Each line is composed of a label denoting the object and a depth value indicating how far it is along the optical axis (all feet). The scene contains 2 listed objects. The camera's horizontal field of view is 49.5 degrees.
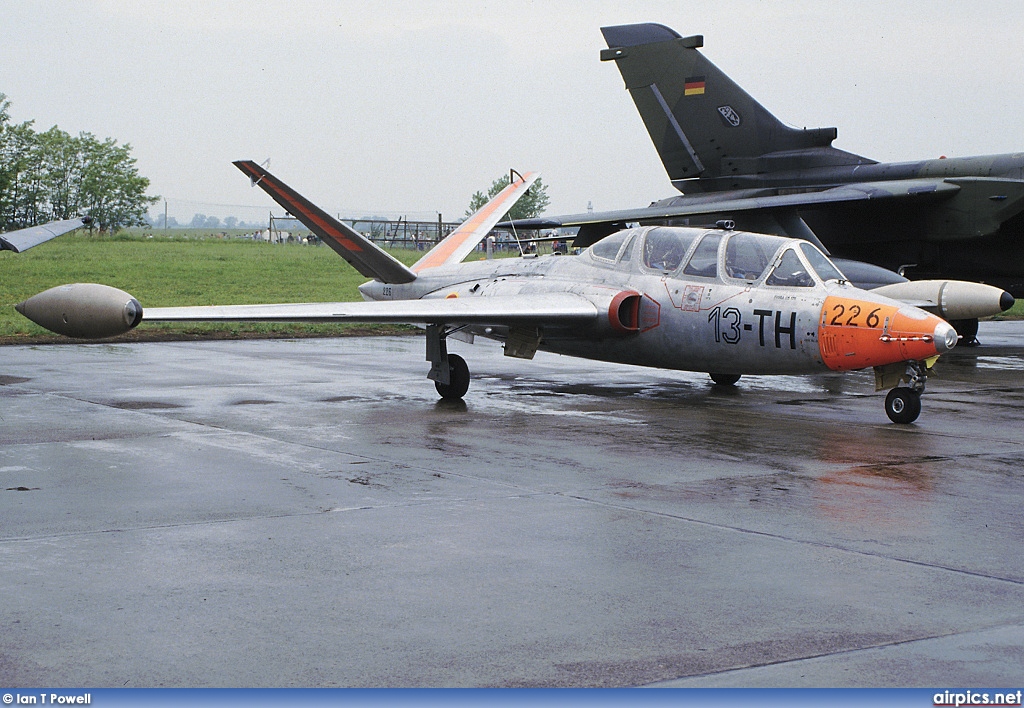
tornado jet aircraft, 63.72
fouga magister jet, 33.63
